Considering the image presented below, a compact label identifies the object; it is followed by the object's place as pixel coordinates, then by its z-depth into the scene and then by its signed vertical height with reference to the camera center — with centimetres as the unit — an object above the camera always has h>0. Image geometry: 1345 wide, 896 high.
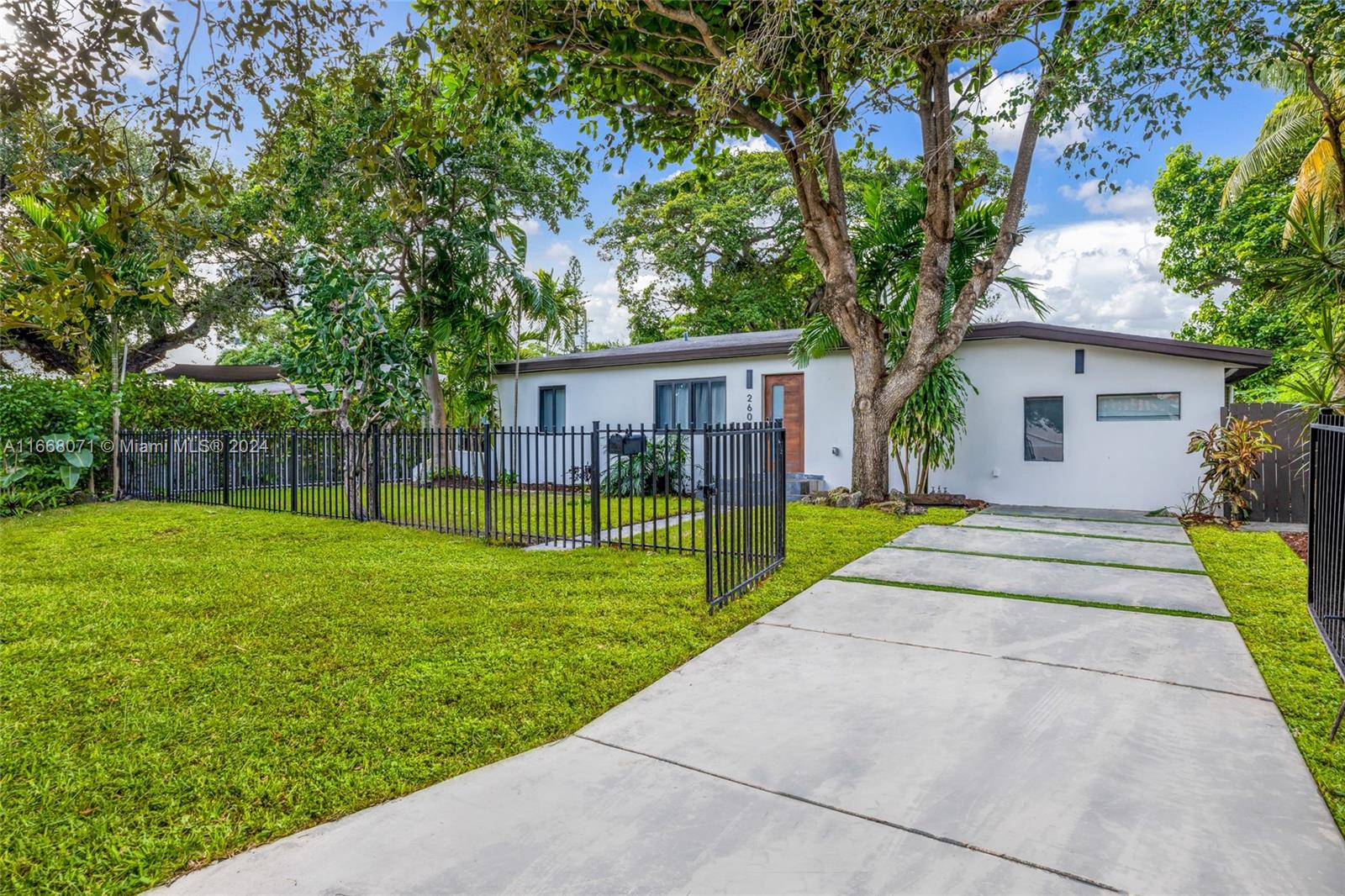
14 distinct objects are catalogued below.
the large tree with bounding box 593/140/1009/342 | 2078 +629
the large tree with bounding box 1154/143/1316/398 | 1762 +547
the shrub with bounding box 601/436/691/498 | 1102 -64
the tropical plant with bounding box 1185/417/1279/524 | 786 -29
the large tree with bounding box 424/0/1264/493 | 594 +386
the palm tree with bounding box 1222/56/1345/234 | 812 +531
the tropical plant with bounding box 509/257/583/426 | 1277 +261
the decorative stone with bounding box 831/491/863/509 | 946 -93
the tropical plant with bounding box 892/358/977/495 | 934 +18
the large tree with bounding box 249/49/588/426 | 1123 +377
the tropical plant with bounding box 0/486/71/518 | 872 -85
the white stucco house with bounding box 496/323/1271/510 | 895 +50
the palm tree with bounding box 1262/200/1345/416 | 545 +125
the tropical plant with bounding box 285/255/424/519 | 836 +96
